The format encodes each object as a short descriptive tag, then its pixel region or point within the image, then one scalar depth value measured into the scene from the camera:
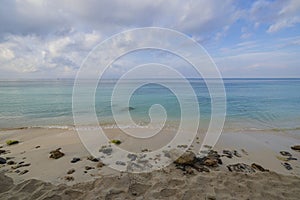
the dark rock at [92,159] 6.08
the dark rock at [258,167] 5.51
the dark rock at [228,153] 6.61
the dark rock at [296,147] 7.72
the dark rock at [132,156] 6.22
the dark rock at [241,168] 5.38
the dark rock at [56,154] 6.32
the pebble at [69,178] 4.81
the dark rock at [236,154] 6.77
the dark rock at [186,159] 5.51
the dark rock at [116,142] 7.94
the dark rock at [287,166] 5.85
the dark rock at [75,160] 5.97
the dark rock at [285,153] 7.16
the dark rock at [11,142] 8.04
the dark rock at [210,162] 5.61
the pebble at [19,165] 5.49
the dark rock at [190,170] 5.06
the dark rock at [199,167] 5.23
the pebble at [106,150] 6.75
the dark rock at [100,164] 5.60
